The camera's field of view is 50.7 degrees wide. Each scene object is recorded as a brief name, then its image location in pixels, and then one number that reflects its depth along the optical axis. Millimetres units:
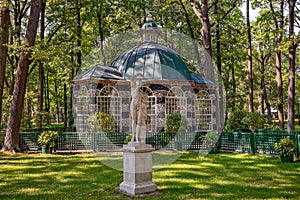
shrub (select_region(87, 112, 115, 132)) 17422
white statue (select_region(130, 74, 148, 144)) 7910
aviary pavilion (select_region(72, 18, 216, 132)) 18641
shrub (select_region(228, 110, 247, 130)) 23078
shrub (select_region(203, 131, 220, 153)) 15234
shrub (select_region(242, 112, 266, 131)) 18922
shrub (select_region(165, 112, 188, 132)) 17484
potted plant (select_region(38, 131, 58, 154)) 15133
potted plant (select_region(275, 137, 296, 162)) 11891
